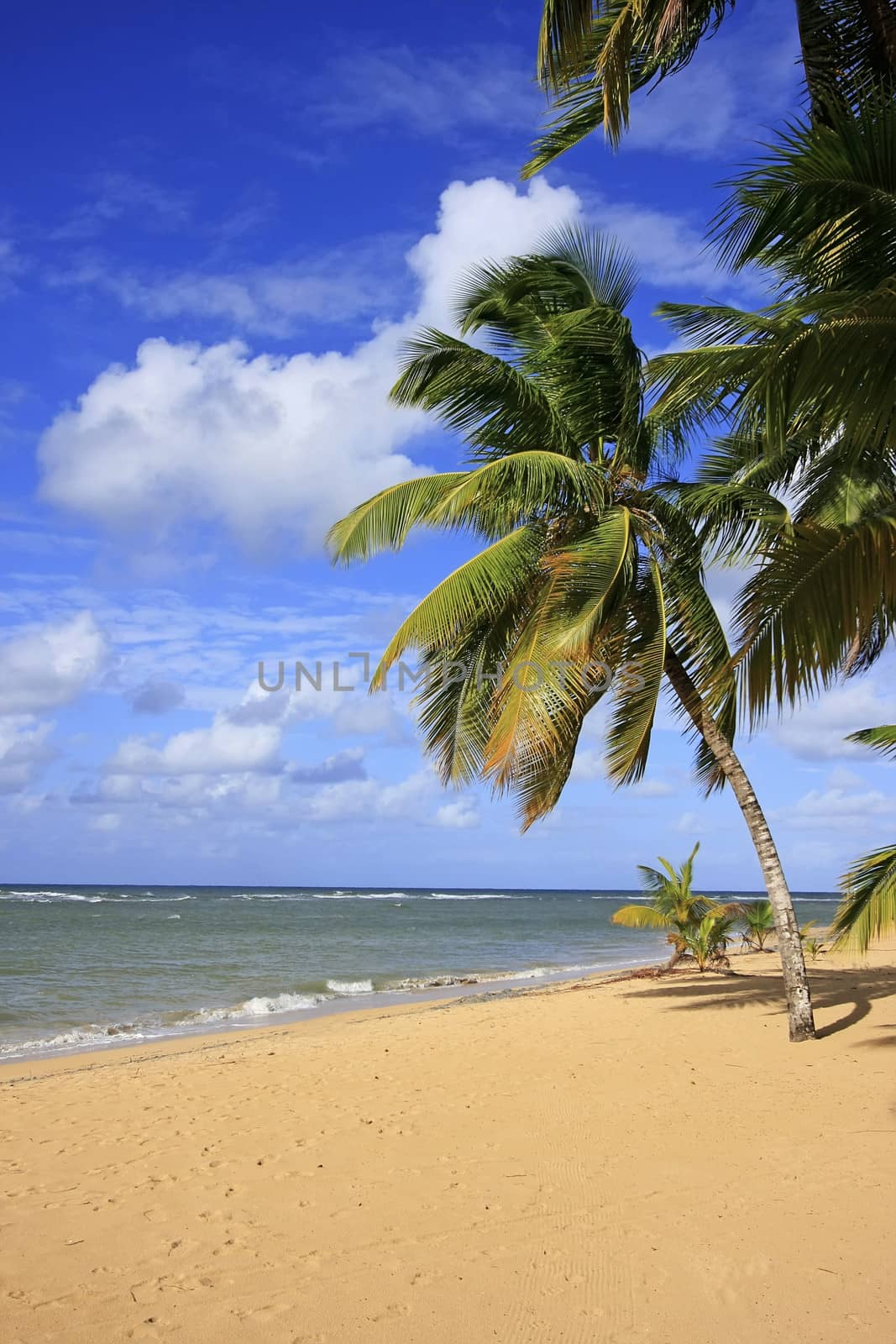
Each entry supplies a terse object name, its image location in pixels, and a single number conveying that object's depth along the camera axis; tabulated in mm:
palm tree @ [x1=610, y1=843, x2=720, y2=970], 15117
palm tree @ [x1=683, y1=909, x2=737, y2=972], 14289
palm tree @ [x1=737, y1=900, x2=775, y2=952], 16359
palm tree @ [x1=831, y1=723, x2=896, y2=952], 6855
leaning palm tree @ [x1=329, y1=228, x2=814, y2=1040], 8219
